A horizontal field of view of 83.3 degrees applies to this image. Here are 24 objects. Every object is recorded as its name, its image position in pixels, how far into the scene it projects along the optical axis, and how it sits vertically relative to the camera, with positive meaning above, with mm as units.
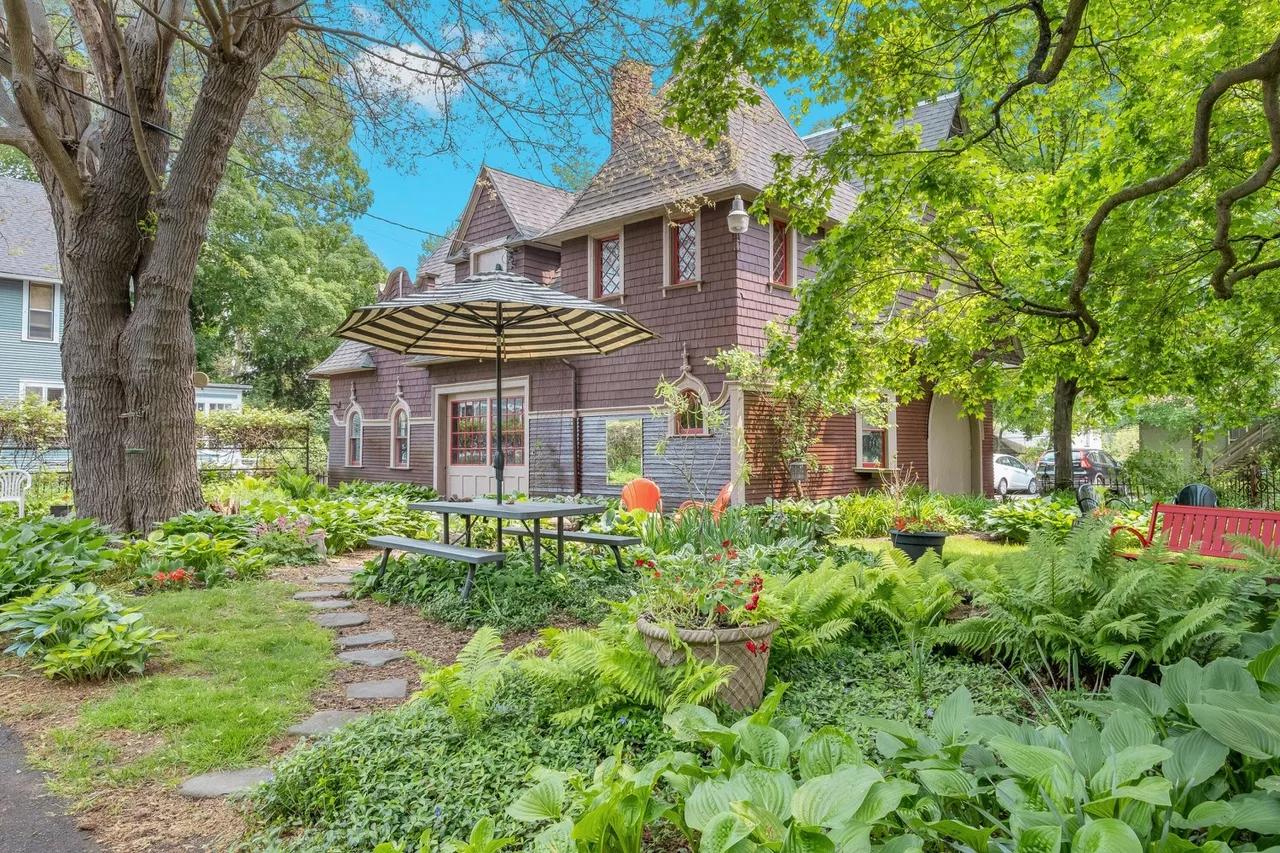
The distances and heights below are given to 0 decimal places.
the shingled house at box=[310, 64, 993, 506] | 11094 +1385
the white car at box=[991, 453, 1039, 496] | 24344 -1371
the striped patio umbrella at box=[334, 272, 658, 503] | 5988 +1066
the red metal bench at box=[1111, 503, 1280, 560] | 5331 -716
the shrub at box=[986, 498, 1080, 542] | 10086 -1165
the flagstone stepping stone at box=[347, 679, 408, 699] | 3771 -1367
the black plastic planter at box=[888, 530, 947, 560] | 6648 -985
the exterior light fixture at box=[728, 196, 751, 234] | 9961 +3022
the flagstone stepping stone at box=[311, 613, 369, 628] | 5293 -1385
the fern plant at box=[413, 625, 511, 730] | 2787 -1008
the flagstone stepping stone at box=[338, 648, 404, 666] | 4406 -1385
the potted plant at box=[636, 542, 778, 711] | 3020 -817
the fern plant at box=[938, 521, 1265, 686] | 2992 -786
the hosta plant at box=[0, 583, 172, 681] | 3898 -1127
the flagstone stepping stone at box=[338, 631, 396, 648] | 4805 -1390
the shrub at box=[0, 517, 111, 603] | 5145 -928
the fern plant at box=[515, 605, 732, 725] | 2795 -989
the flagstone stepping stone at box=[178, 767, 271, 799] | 2666 -1325
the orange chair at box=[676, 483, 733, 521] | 8671 -821
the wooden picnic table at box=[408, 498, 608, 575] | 5574 -611
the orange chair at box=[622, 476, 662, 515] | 9742 -822
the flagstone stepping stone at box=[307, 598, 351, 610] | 5809 -1380
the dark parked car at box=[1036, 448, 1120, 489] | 18736 -977
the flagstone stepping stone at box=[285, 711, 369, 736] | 3256 -1340
